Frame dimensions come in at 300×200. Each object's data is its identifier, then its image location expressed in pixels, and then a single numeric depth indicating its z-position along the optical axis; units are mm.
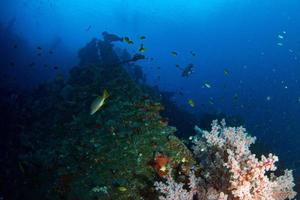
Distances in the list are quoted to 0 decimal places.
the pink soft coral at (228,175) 3549
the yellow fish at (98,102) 4574
